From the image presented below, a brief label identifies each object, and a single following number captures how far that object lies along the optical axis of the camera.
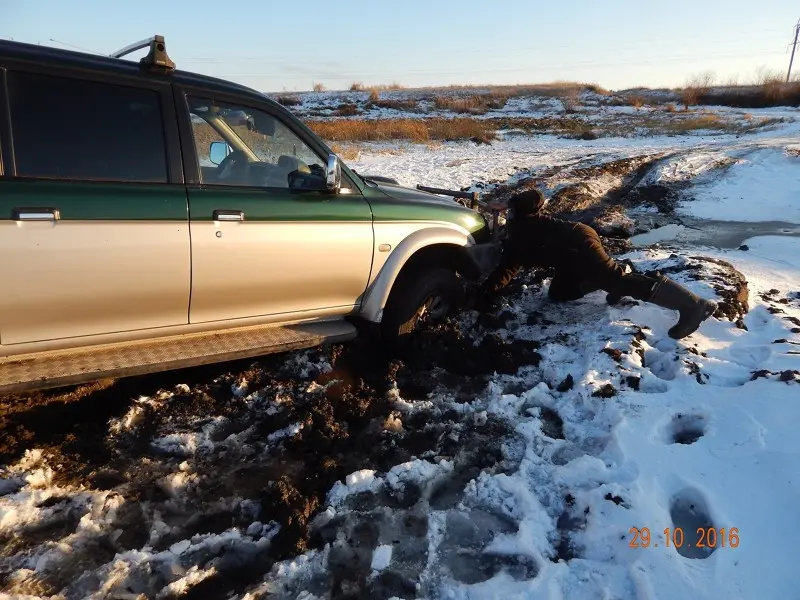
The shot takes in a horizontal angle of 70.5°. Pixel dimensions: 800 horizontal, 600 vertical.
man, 5.03
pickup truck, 2.94
